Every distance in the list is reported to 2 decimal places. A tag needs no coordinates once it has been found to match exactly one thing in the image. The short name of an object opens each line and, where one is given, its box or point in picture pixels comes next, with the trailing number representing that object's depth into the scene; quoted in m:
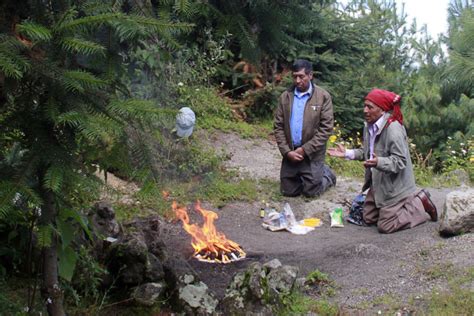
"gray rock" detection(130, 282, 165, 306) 5.35
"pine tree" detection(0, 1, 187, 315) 3.37
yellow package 8.82
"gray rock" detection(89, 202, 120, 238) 6.33
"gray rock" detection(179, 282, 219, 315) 5.27
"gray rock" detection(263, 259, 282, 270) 5.79
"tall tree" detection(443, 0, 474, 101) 12.81
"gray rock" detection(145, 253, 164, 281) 5.53
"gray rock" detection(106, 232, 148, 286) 5.52
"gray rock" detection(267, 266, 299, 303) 5.63
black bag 8.73
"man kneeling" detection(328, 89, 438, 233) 7.85
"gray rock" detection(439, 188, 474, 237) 7.01
